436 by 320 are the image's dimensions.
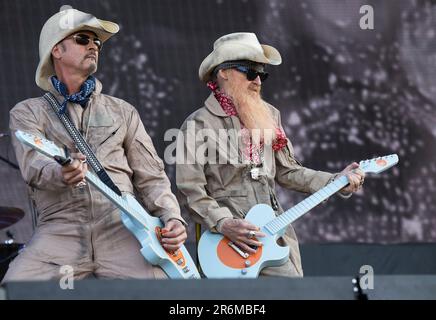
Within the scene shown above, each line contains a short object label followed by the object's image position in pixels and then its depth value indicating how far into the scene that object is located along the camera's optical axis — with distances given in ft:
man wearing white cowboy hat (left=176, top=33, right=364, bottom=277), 30.86
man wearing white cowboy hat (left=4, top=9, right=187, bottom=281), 26.63
